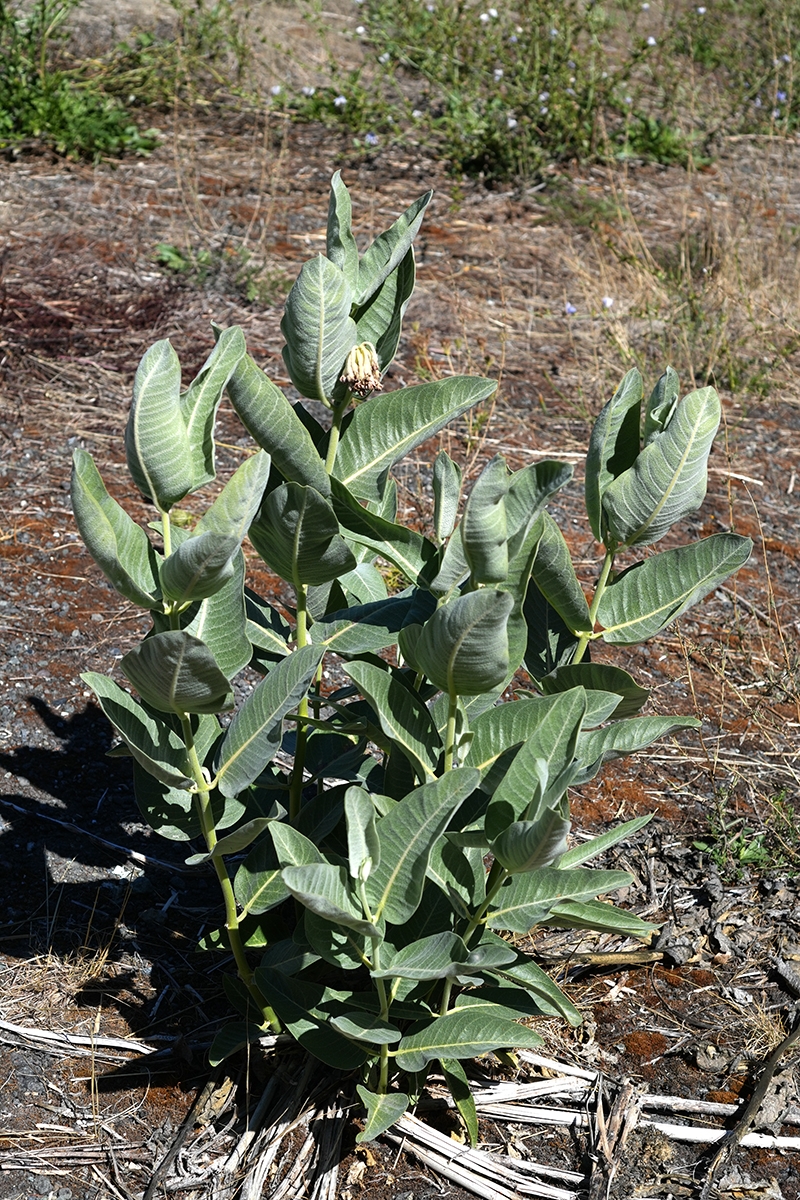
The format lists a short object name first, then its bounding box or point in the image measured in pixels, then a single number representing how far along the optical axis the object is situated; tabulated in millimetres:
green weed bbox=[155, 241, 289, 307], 4648
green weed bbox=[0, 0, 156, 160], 5686
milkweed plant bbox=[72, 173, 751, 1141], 1208
